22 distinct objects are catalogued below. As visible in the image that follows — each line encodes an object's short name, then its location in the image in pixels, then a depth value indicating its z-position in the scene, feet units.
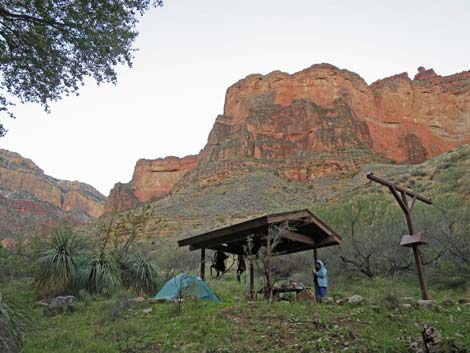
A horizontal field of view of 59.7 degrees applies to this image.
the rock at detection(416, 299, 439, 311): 26.07
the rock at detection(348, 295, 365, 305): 27.27
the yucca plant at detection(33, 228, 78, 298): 38.81
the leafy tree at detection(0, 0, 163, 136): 25.88
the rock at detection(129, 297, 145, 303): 33.04
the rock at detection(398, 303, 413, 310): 25.25
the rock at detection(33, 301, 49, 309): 34.78
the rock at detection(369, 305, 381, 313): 24.71
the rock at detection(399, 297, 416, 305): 26.70
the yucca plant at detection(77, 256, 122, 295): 39.42
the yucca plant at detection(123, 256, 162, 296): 42.70
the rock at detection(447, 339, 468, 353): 17.40
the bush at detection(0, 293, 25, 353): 14.07
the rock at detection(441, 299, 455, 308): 27.50
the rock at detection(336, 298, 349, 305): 28.33
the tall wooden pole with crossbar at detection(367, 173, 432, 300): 28.40
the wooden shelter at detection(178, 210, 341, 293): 33.81
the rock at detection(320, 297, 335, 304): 29.59
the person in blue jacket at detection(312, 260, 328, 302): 32.09
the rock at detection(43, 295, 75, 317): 31.86
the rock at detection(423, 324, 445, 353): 17.29
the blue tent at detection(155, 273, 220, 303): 33.59
